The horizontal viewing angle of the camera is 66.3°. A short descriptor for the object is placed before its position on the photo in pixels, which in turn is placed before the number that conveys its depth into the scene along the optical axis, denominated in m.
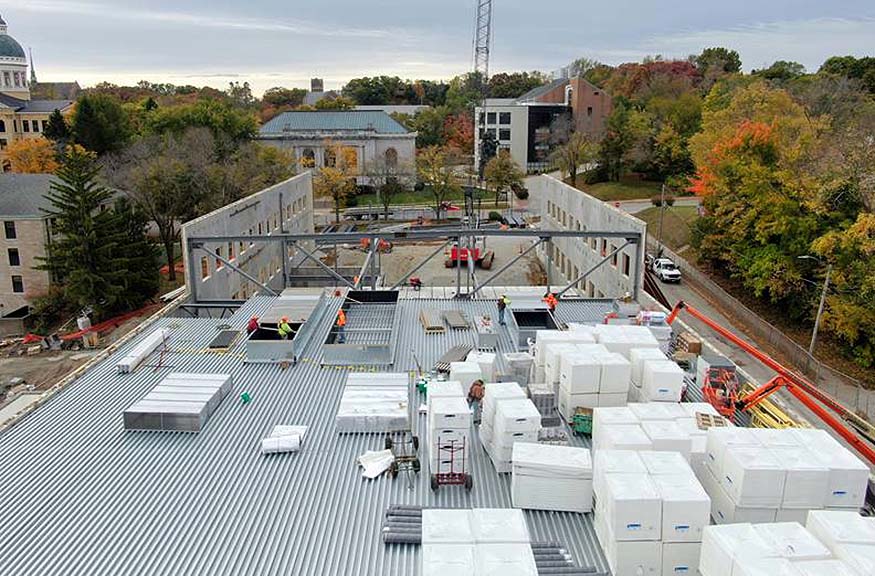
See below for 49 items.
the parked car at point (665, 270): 53.25
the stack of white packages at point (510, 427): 14.86
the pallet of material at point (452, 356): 20.98
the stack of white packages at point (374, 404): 17.33
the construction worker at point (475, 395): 18.08
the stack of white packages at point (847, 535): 9.91
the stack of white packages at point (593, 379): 16.80
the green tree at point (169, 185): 56.00
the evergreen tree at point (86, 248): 46.44
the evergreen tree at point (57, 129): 82.44
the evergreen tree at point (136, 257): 48.69
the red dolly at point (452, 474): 14.60
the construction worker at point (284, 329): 22.46
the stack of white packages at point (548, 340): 19.06
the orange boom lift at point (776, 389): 17.38
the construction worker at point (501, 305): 26.10
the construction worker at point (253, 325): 22.94
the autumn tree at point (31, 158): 76.94
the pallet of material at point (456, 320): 25.62
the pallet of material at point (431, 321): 25.37
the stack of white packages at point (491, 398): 15.83
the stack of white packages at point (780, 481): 12.17
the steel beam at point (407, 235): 29.09
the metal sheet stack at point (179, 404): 17.36
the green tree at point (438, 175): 82.19
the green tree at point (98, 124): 79.62
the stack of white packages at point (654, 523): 11.35
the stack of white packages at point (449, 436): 14.36
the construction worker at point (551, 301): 26.71
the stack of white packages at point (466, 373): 18.58
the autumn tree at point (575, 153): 89.25
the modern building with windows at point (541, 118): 104.44
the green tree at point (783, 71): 109.25
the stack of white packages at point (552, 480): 13.62
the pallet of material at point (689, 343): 22.83
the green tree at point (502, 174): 88.19
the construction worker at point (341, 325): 24.38
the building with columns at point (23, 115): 97.06
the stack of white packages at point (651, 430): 13.72
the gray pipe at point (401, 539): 12.74
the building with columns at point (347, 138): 90.75
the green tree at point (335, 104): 124.38
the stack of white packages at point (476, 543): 10.20
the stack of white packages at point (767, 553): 9.61
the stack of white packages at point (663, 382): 16.83
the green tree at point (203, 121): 82.12
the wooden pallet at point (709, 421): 15.36
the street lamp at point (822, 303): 36.07
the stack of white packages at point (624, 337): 19.03
